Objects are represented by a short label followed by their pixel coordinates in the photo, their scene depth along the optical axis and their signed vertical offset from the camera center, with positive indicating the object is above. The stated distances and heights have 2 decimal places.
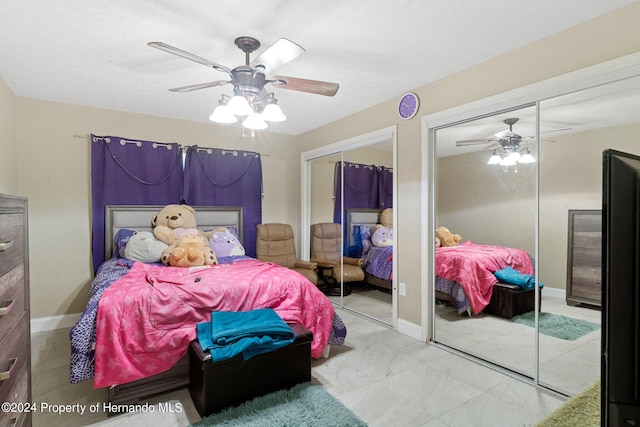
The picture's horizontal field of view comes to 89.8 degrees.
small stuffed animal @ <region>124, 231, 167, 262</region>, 3.30 -0.38
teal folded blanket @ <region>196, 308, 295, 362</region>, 1.94 -0.78
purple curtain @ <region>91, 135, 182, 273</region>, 3.61 +0.44
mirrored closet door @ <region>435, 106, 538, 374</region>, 2.39 -0.16
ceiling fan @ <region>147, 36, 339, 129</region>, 1.97 +0.90
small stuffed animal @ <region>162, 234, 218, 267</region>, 3.16 -0.42
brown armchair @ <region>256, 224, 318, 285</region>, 4.47 -0.50
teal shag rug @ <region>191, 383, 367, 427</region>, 1.83 -1.19
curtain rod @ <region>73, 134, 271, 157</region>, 3.62 +0.84
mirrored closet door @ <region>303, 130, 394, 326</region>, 3.57 -0.15
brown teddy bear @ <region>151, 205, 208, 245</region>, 3.56 -0.14
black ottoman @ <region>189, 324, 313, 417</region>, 1.90 -1.03
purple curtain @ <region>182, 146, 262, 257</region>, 4.17 +0.40
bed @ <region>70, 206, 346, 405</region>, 1.96 -0.72
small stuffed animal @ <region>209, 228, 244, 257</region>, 3.79 -0.39
